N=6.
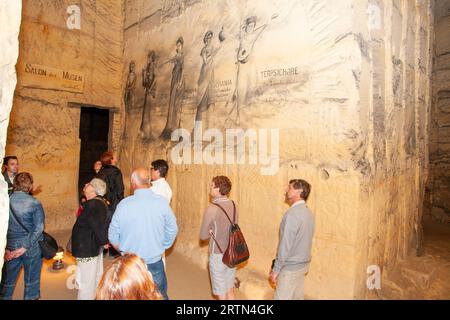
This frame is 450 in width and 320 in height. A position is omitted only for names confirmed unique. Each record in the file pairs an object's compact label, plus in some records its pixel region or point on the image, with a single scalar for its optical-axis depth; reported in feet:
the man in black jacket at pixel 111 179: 17.75
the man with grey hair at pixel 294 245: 10.43
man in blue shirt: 10.23
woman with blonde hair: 5.25
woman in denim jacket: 11.16
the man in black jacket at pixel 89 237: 11.48
